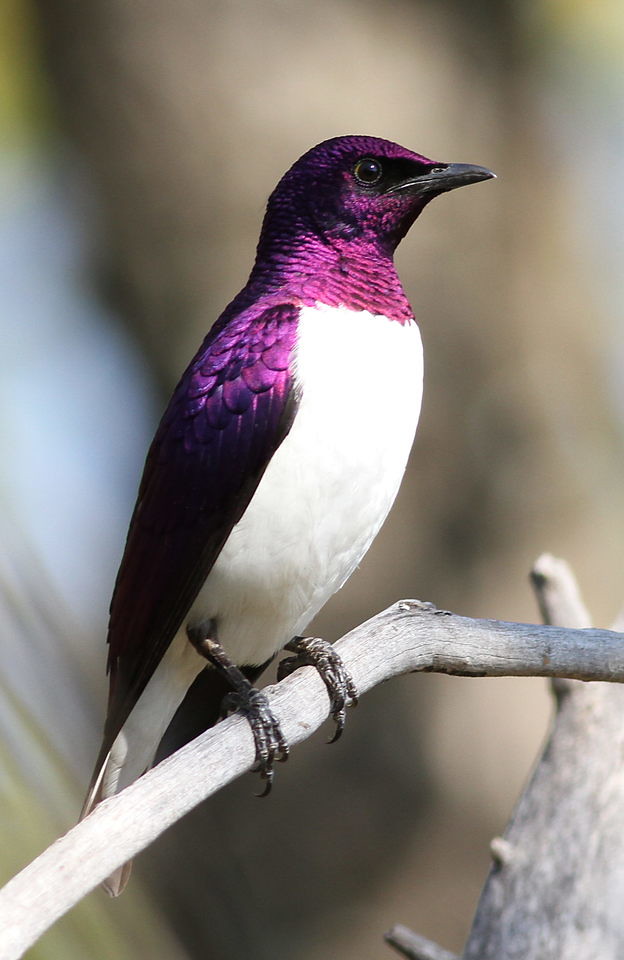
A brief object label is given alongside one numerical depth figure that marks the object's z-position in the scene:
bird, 5.19
